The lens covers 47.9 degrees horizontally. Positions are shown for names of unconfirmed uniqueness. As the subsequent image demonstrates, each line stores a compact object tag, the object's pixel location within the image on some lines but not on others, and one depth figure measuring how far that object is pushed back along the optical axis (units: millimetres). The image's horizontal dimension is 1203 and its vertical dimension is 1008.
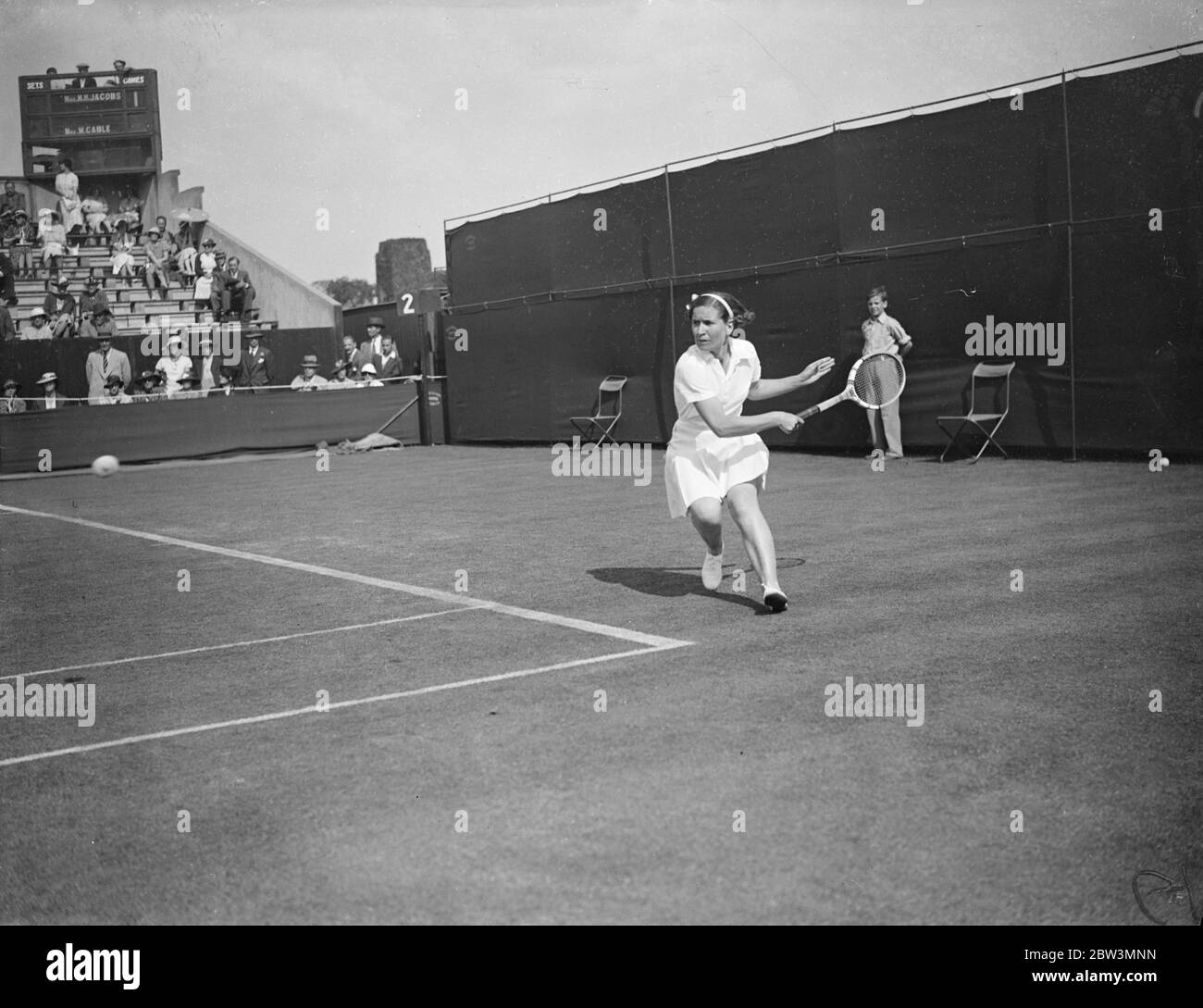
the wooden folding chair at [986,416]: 16219
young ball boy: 17406
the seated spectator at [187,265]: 32594
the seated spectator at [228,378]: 26984
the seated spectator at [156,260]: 32312
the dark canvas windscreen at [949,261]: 14742
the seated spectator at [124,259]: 32688
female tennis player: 7629
